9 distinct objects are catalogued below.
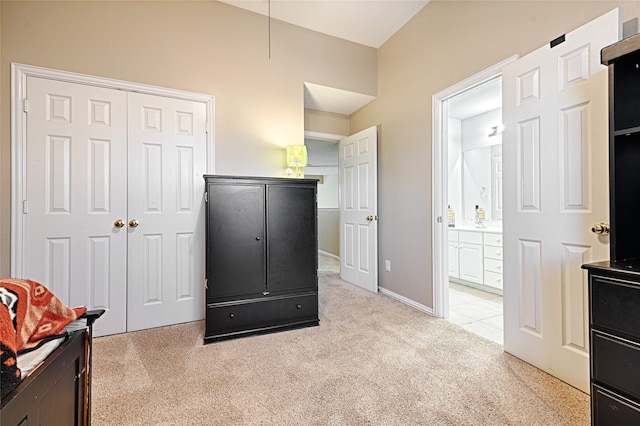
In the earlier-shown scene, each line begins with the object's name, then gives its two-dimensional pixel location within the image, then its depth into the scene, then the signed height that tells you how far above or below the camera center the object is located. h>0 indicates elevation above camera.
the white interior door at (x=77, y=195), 2.22 +0.16
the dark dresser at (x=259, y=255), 2.31 -0.34
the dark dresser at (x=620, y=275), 1.09 -0.24
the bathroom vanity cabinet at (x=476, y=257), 3.60 -0.59
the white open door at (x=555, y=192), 1.58 +0.12
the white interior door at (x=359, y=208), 3.61 +0.07
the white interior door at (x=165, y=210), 2.53 +0.04
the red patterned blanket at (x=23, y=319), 0.64 -0.29
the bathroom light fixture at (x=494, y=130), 4.08 +1.17
